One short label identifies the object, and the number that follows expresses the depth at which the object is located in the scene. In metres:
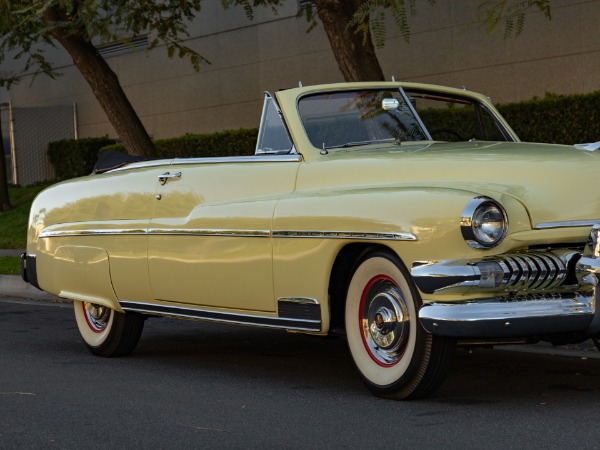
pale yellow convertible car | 5.78
